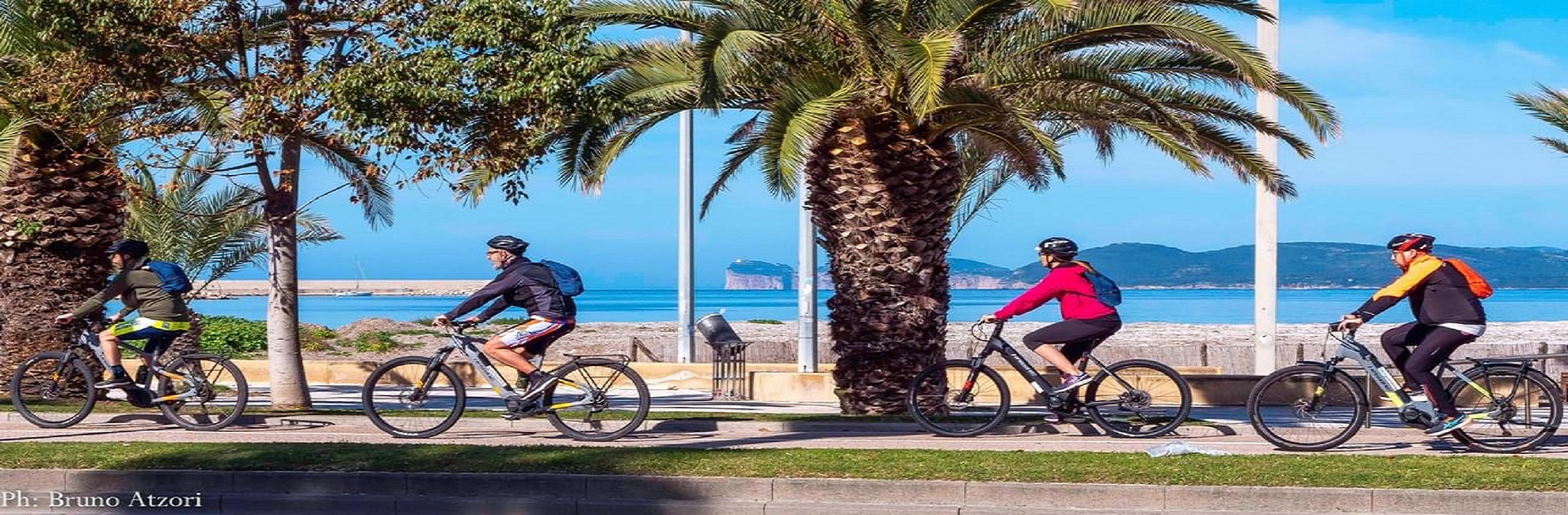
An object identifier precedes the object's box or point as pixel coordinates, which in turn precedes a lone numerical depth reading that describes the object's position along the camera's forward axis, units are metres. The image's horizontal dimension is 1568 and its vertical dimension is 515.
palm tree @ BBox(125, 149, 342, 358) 24.84
